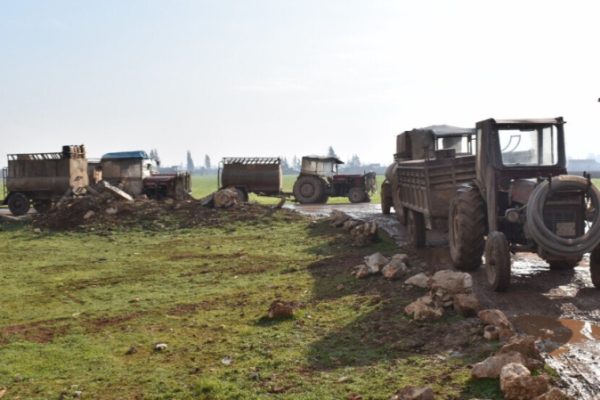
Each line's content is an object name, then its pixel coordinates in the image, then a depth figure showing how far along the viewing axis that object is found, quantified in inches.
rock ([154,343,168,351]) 275.7
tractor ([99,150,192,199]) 1067.3
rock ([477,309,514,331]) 258.7
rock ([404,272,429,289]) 354.0
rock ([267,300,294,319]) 318.3
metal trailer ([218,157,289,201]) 1151.0
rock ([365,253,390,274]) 414.5
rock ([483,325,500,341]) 252.2
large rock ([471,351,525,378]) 208.1
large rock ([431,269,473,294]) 313.3
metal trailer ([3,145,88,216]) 992.9
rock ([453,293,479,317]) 289.7
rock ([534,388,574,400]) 181.9
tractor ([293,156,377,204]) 1235.9
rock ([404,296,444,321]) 291.4
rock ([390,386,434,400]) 189.8
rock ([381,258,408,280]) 392.2
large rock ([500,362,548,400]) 189.5
